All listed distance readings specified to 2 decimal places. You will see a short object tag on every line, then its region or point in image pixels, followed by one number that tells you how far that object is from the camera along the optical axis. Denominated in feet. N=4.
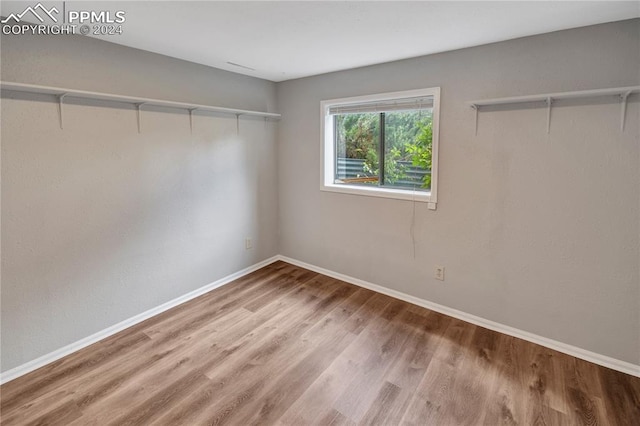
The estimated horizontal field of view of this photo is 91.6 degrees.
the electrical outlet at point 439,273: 9.40
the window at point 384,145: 9.53
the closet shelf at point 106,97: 6.30
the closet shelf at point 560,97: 6.32
